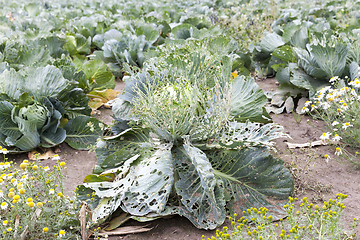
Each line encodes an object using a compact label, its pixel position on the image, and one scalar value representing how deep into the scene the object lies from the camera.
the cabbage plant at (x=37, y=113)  3.42
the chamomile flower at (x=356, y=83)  3.32
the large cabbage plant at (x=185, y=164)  2.47
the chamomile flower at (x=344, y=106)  3.20
